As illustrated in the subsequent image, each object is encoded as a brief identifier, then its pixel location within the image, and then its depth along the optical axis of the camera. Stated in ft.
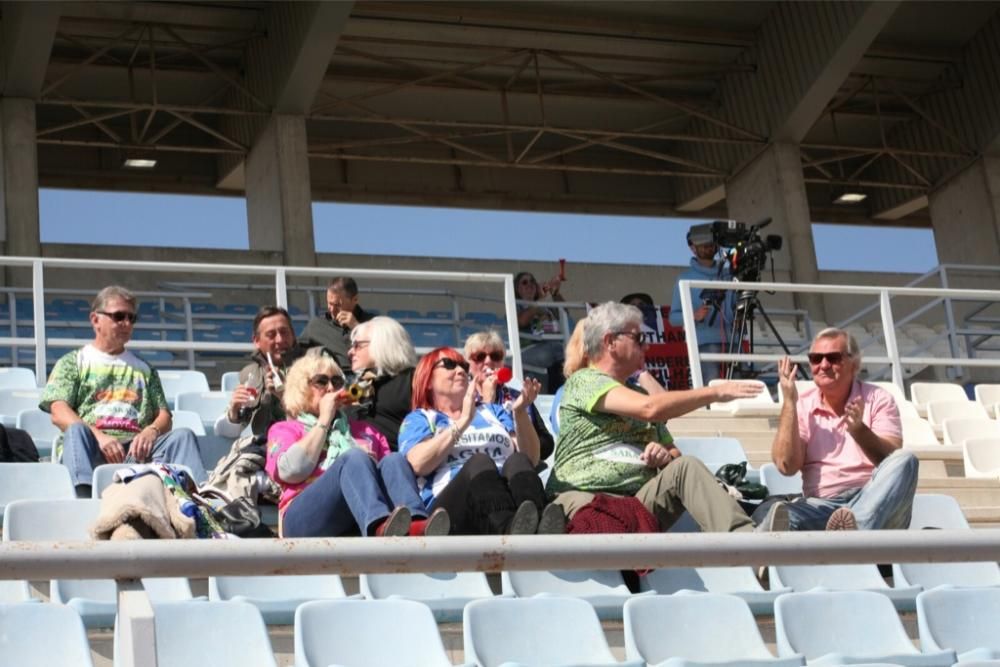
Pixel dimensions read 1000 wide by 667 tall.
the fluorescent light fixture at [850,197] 60.18
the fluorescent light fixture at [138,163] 51.67
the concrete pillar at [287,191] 46.09
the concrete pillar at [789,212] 50.98
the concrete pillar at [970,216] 53.83
